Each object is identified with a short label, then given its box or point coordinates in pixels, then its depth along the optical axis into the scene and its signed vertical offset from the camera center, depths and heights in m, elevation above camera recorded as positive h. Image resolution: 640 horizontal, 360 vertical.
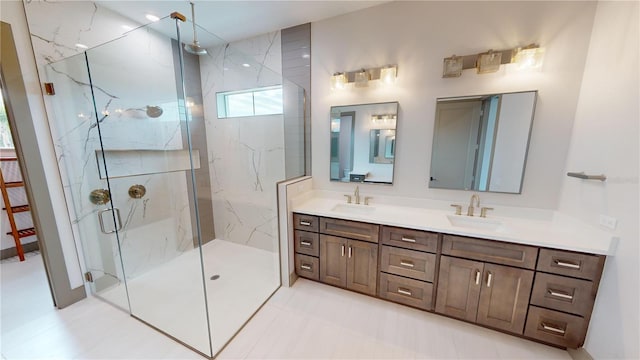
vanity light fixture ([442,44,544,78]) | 1.64 +0.71
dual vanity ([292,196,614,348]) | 1.41 -0.93
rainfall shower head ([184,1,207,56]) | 2.64 +1.25
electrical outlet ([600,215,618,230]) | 1.32 -0.48
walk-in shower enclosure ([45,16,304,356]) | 1.91 -0.31
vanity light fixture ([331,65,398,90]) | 2.06 +0.71
